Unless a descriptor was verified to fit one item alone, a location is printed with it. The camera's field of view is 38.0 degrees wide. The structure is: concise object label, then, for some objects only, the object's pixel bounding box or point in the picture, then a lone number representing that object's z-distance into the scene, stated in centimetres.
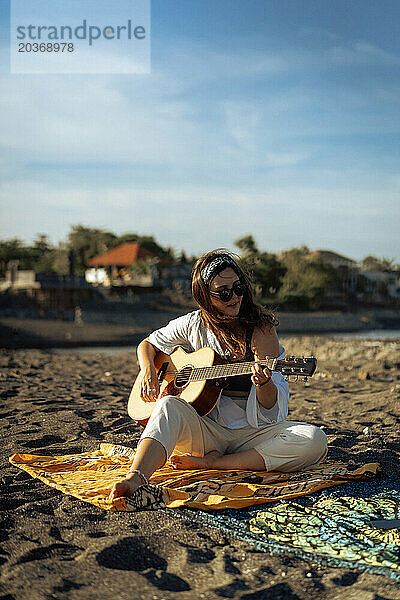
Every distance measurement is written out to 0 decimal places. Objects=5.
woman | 324
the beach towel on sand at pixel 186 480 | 290
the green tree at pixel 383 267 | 4247
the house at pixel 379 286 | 3891
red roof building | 5647
